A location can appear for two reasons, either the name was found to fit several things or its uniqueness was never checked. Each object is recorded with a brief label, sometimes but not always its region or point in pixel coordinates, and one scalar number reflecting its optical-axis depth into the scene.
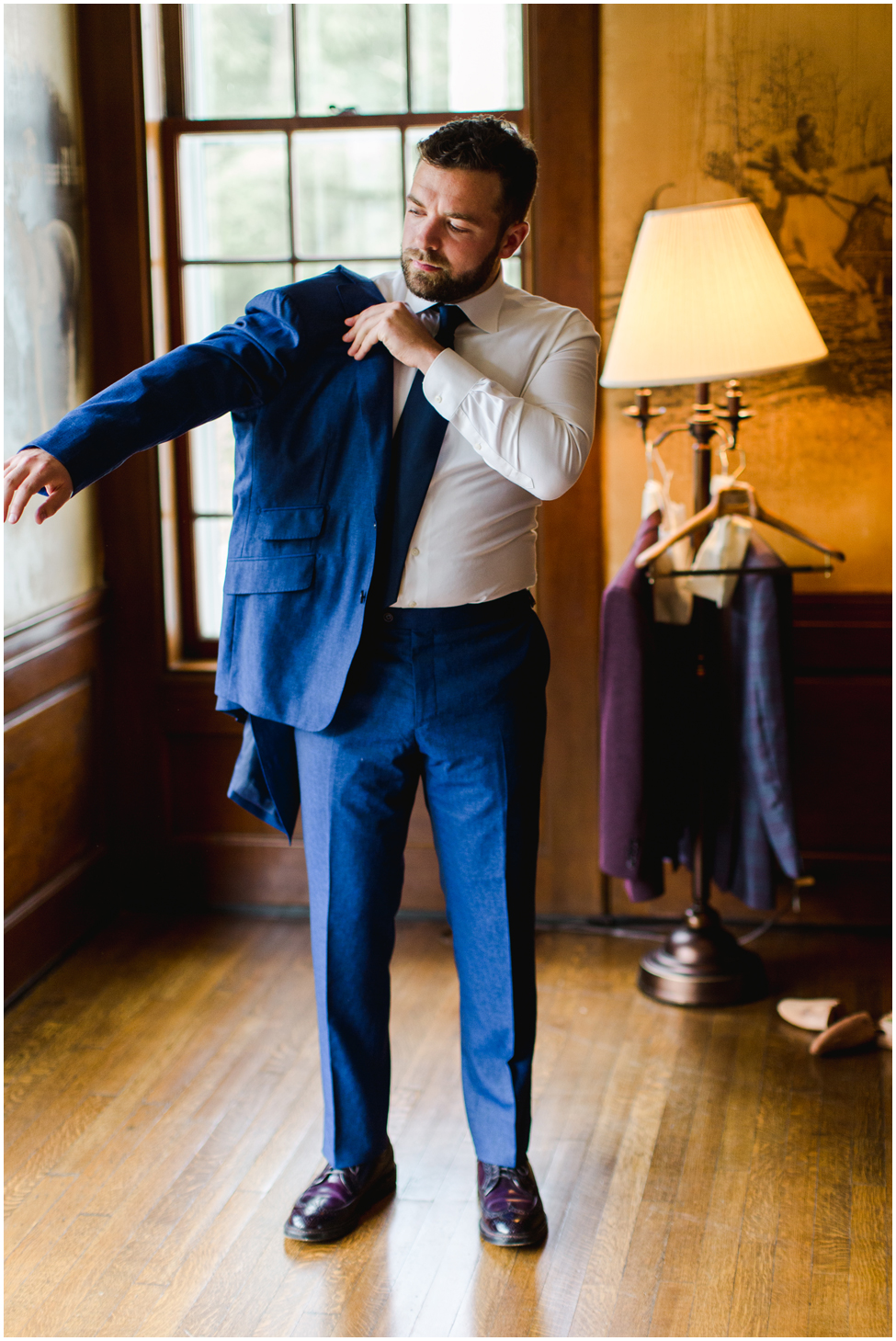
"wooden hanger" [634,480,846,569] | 2.85
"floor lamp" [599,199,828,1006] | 2.62
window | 3.21
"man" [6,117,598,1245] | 1.92
